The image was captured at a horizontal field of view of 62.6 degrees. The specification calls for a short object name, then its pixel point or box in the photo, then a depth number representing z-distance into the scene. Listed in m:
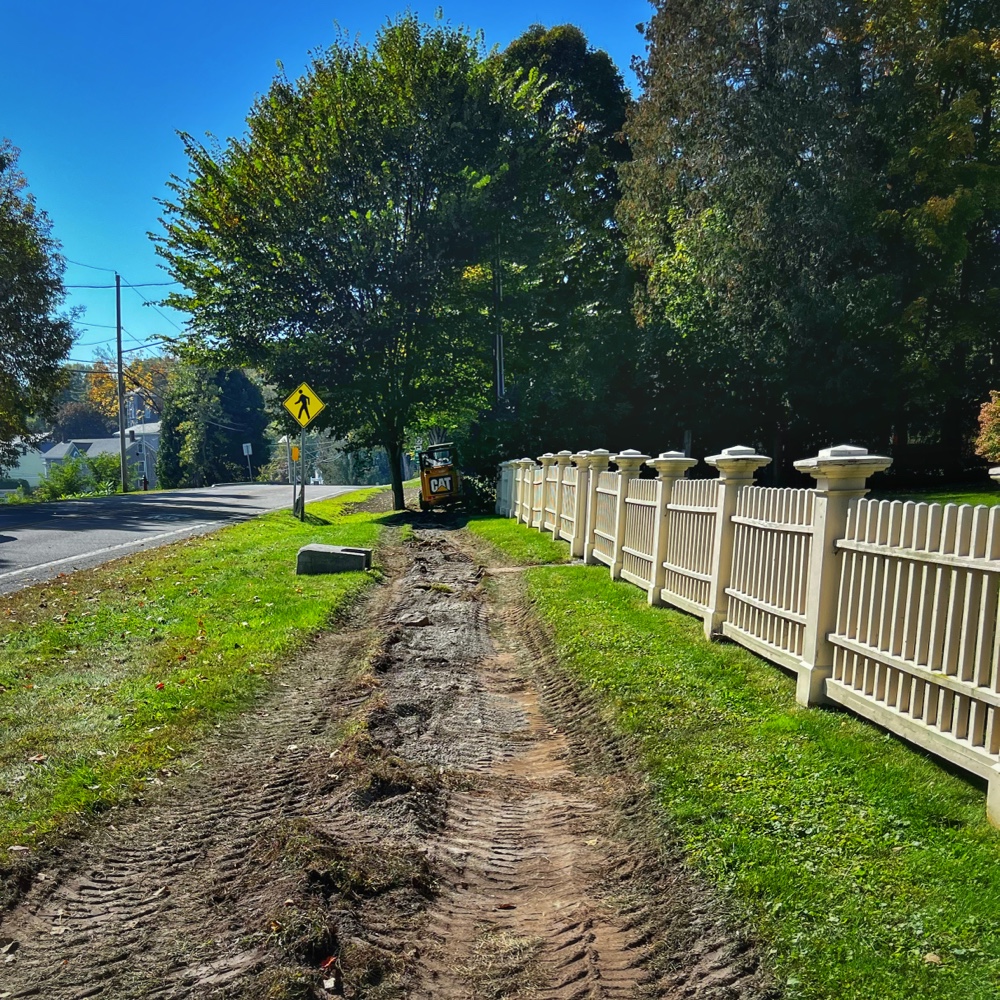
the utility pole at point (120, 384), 41.25
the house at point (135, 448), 85.38
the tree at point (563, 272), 28.88
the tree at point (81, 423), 106.94
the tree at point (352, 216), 25.16
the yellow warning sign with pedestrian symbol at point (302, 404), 18.48
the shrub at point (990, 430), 19.45
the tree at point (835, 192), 22.61
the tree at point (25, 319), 30.61
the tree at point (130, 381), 88.00
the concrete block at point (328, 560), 11.79
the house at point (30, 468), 92.69
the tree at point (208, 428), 64.94
